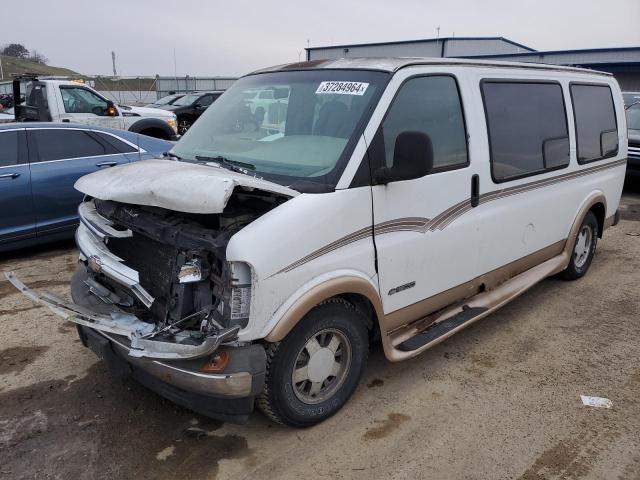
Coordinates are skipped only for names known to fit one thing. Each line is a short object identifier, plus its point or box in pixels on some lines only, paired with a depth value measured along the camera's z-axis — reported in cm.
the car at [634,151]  1052
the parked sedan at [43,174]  606
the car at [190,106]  1906
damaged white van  274
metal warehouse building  2600
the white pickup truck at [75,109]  1075
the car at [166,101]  2031
